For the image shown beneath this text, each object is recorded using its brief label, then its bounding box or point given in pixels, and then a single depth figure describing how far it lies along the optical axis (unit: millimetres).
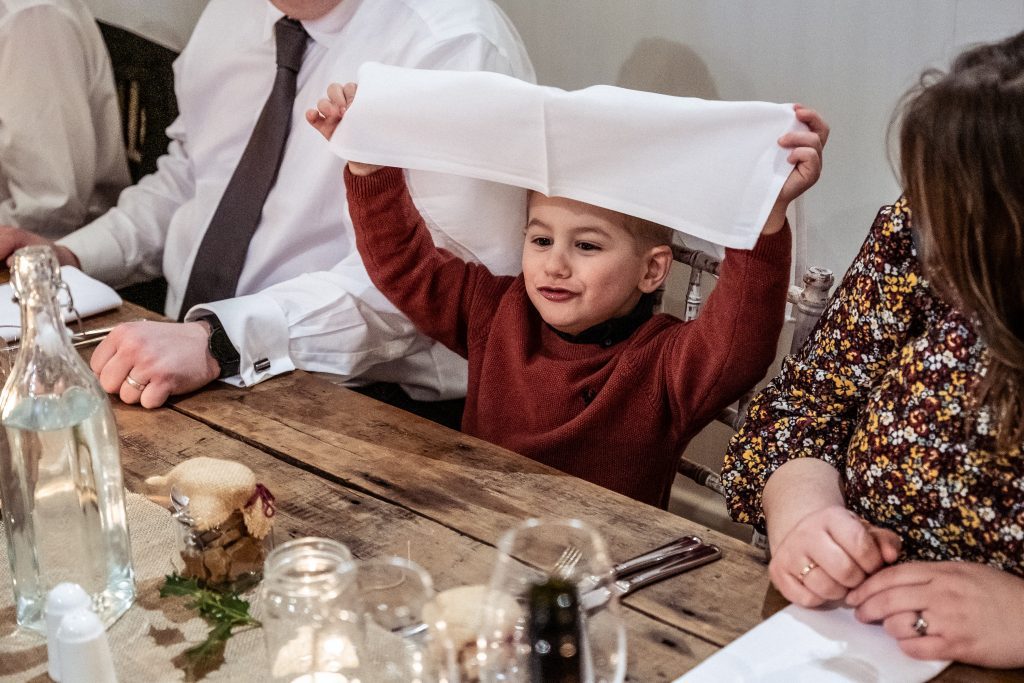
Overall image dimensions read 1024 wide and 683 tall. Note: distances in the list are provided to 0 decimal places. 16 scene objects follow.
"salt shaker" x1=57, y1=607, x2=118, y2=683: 790
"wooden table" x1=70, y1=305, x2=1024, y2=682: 950
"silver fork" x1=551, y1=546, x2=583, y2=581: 723
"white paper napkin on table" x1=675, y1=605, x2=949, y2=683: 863
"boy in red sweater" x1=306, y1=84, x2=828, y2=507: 1324
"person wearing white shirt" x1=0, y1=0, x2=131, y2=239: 2240
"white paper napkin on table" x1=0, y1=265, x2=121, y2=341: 1593
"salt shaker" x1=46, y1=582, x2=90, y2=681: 804
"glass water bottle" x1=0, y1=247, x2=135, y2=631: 907
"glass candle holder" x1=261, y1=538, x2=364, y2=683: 750
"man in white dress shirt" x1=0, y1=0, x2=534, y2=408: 1458
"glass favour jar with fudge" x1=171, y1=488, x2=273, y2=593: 965
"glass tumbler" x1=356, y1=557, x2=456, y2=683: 738
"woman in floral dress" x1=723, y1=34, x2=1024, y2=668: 908
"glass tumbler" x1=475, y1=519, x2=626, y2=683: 703
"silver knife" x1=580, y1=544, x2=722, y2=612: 979
